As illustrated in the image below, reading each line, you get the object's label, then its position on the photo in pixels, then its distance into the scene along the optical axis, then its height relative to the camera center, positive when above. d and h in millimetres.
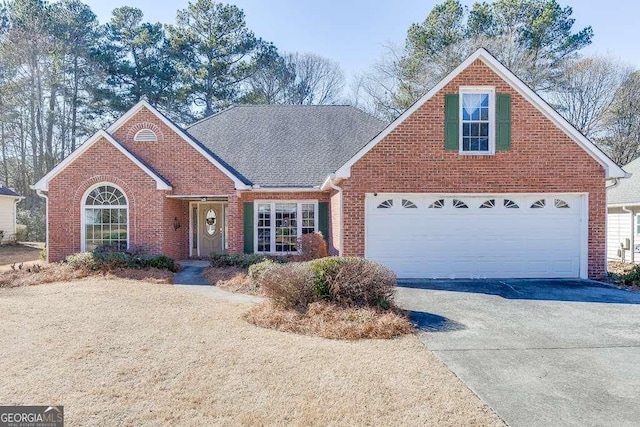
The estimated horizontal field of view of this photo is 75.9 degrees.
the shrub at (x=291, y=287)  7851 -1547
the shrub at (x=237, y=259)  12961 -1694
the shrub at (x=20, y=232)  23781 -1540
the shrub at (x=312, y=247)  12398 -1217
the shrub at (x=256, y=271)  10275 -1635
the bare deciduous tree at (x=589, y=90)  26730 +7866
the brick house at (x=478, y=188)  11367 +546
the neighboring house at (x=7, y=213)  22750 -408
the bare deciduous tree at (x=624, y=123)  26875 +5723
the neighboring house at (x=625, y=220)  16750 -536
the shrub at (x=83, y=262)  12531 -1717
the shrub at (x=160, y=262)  12805 -1744
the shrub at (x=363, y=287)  7738 -1514
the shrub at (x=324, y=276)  7973 -1344
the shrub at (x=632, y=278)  10635 -1846
